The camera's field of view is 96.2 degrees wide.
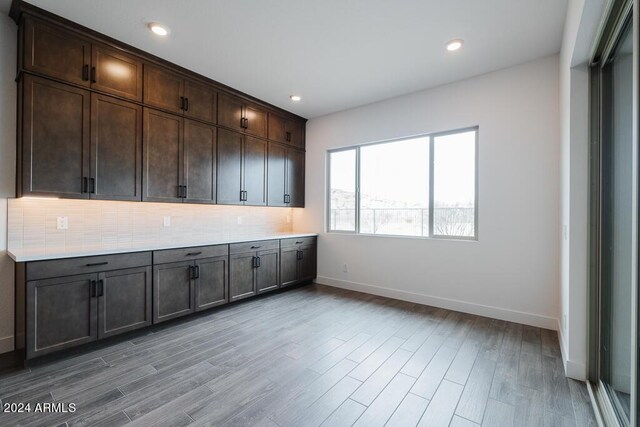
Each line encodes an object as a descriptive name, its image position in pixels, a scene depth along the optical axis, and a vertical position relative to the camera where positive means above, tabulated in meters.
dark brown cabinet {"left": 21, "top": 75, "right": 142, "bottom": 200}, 2.38 +0.64
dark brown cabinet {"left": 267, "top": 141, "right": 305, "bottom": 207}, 4.58 +0.64
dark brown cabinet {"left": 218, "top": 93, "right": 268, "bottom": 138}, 3.85 +1.41
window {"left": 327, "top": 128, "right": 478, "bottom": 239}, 3.63 +0.40
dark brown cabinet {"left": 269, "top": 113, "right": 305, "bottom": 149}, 4.60 +1.42
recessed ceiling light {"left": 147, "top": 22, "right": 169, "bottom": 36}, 2.57 +1.70
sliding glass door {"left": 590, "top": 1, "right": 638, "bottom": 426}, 1.43 -0.04
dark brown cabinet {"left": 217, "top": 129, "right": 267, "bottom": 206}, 3.86 +0.65
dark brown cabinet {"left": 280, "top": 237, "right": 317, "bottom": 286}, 4.41 -0.74
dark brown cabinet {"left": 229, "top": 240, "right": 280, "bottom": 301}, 3.66 -0.73
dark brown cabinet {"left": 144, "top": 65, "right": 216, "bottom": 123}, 3.12 +1.41
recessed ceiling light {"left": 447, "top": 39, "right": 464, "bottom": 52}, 2.77 +1.67
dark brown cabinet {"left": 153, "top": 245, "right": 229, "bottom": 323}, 2.94 -0.73
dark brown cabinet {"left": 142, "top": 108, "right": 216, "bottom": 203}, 3.12 +0.65
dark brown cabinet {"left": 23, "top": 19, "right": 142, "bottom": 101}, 2.38 +1.40
